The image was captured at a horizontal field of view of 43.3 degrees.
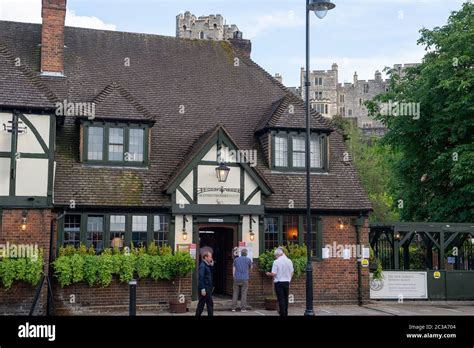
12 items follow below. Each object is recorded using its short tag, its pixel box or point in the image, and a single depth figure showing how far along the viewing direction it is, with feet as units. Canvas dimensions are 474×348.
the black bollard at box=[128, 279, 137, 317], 43.06
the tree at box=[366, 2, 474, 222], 75.10
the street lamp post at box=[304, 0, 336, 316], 46.26
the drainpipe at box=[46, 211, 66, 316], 54.13
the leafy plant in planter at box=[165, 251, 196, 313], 57.11
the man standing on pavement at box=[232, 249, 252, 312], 55.98
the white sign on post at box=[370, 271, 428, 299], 67.77
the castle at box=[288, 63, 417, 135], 416.26
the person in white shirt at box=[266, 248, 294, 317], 47.96
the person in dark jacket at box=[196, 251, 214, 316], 44.45
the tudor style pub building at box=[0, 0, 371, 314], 54.60
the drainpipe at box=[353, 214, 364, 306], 64.58
